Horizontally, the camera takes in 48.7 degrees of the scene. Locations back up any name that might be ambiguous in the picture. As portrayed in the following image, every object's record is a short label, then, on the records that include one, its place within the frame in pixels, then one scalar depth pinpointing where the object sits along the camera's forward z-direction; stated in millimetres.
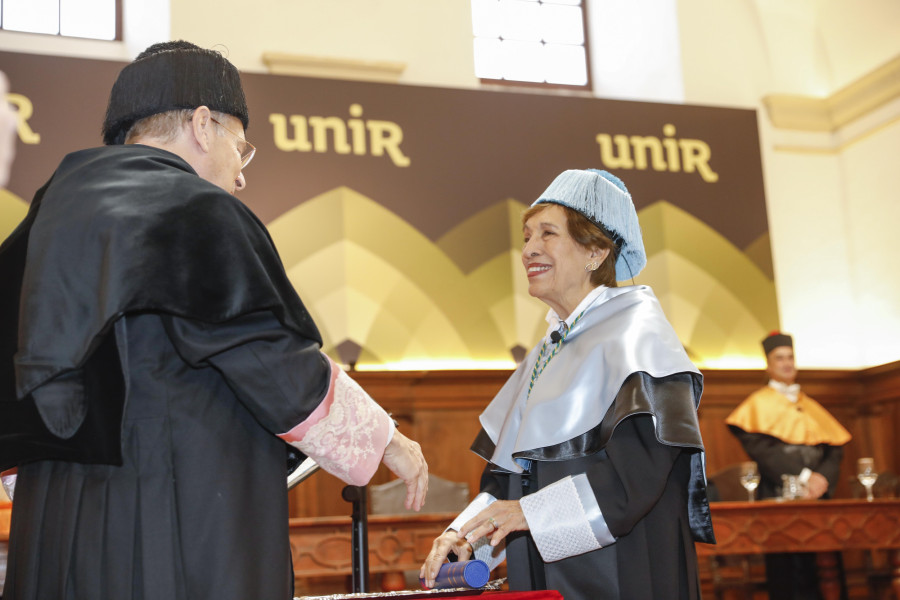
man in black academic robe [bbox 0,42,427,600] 1627
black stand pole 2752
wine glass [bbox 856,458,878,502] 6328
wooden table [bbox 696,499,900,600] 5609
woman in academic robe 2291
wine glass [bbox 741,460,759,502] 6121
